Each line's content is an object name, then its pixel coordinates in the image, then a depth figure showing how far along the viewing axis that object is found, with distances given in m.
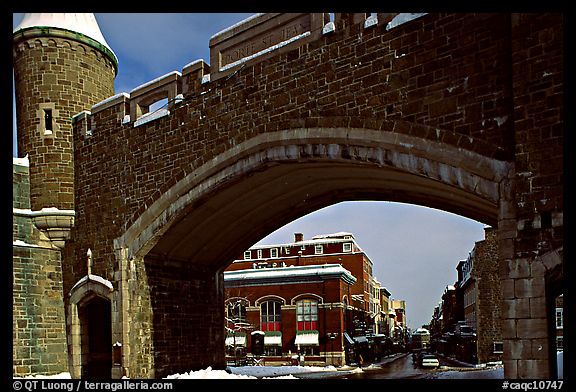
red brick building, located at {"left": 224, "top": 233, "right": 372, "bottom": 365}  39.00
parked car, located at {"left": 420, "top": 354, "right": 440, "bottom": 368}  36.07
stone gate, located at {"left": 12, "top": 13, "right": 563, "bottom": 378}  9.03
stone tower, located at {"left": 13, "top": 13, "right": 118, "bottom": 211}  17.59
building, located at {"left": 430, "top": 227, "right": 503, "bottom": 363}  37.53
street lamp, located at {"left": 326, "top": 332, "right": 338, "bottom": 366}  38.42
